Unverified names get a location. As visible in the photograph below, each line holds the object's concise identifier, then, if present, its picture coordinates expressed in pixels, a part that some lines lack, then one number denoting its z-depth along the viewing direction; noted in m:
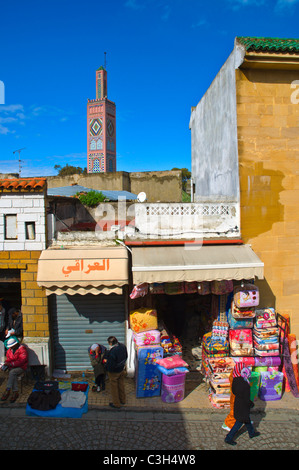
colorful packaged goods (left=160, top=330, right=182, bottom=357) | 8.34
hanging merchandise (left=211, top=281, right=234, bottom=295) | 8.27
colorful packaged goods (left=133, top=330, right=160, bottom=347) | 7.98
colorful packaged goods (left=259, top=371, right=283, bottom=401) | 7.77
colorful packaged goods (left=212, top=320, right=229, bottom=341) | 8.38
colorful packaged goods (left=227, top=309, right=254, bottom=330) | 8.14
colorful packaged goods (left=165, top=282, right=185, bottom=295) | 8.38
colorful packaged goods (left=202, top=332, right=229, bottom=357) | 8.18
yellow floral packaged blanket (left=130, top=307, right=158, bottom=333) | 8.16
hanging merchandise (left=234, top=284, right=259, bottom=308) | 7.89
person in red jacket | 7.58
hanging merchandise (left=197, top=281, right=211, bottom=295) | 8.39
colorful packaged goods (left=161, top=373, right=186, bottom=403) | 7.47
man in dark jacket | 7.23
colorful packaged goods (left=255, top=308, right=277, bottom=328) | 8.06
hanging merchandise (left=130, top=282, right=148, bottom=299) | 8.00
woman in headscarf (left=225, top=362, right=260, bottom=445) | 6.15
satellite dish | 9.42
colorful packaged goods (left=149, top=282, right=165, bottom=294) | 8.28
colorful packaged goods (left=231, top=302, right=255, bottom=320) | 8.02
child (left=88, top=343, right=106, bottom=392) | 7.99
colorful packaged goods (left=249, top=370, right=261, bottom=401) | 7.63
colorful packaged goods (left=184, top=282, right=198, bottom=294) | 8.47
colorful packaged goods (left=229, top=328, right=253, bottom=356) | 8.11
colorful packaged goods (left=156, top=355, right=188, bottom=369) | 7.47
